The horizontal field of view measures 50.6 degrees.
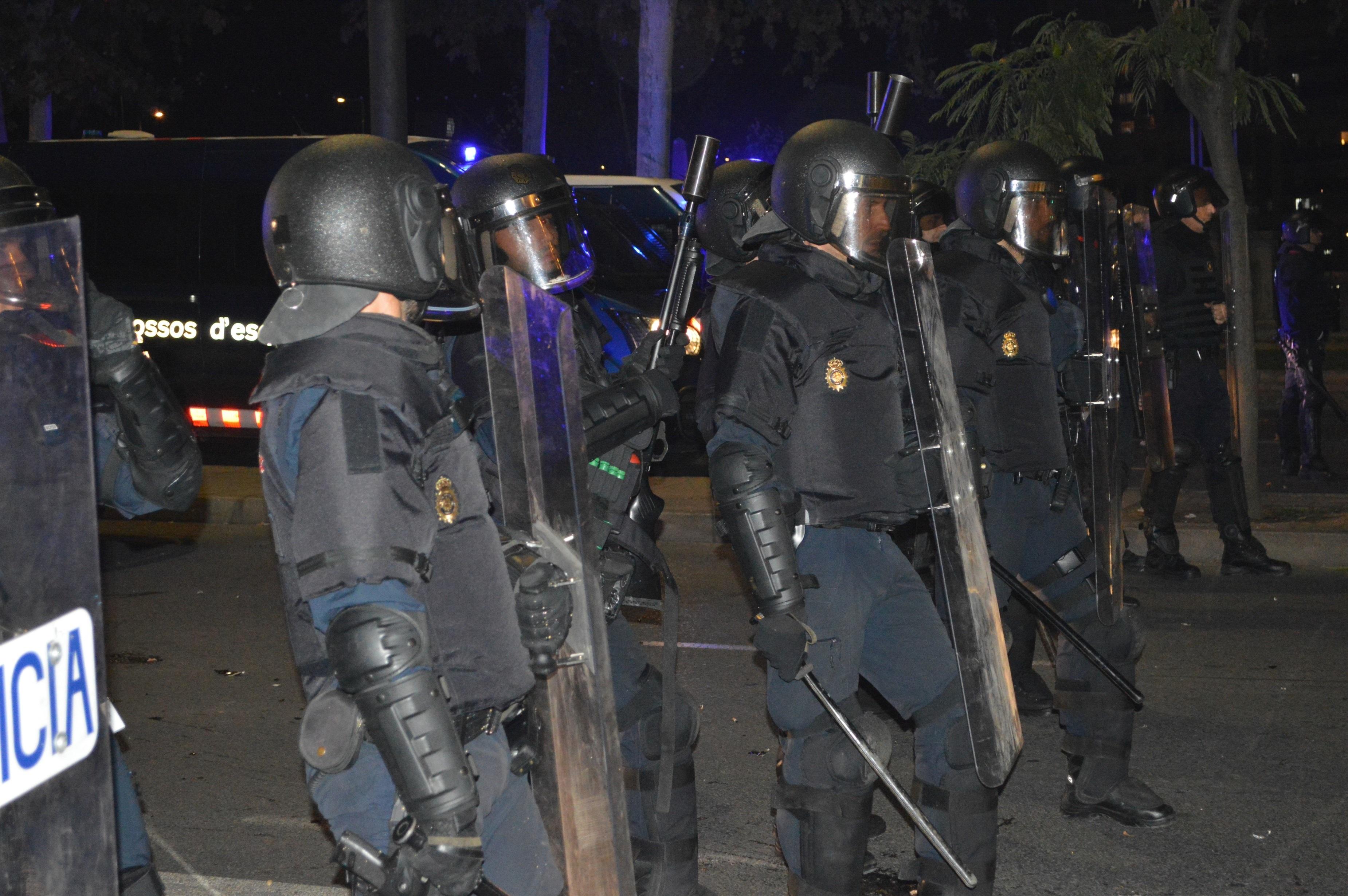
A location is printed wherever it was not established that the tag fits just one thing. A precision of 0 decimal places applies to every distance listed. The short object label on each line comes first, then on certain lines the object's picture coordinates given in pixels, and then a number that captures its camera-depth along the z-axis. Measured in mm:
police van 11141
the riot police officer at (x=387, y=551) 2143
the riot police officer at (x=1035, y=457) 4371
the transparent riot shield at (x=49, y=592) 1822
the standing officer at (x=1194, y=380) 7504
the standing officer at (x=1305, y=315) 9859
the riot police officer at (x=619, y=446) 3623
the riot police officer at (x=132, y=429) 3303
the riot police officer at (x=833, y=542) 3428
